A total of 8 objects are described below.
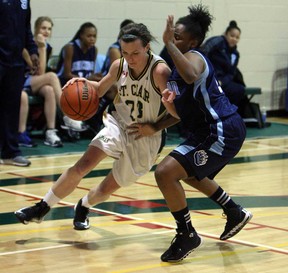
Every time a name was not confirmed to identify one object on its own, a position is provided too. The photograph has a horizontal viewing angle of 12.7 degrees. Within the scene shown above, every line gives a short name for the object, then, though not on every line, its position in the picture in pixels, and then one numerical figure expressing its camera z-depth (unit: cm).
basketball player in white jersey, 836
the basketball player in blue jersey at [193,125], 765
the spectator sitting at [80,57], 1591
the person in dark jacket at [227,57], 1766
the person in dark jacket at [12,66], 1288
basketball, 854
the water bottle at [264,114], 1911
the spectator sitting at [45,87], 1515
